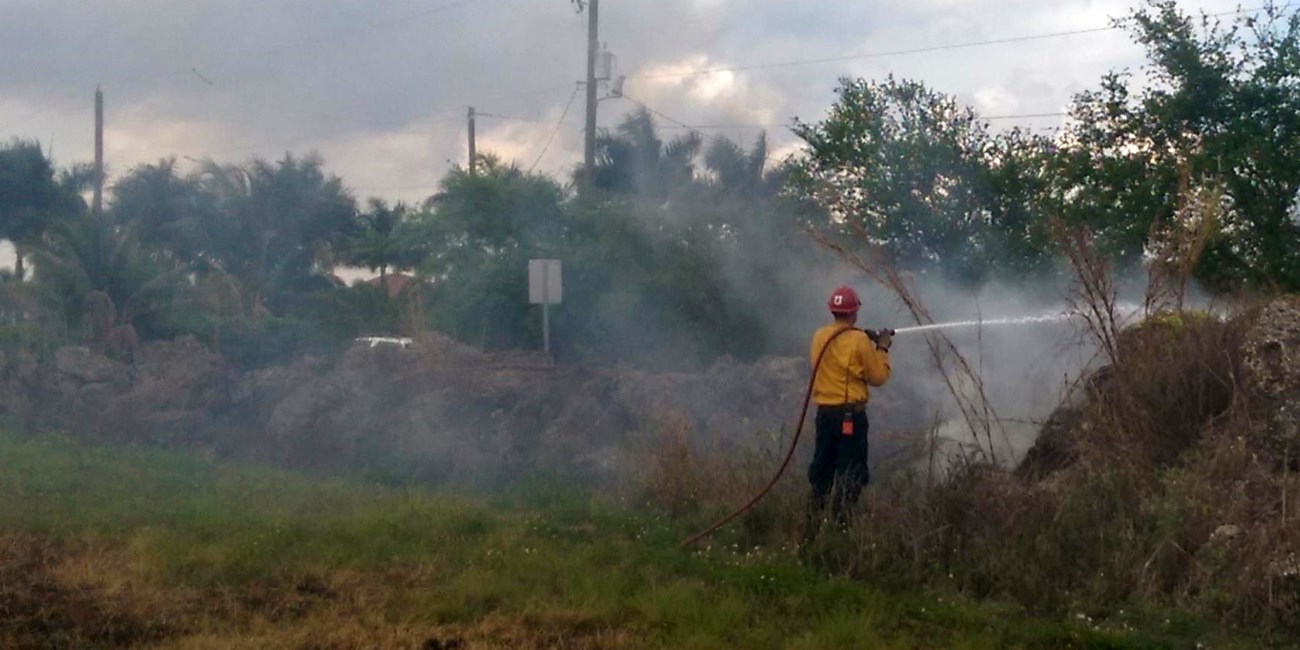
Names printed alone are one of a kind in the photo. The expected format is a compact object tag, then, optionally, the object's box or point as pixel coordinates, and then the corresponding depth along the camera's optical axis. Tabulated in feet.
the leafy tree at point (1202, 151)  49.60
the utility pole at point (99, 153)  118.93
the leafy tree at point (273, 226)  130.62
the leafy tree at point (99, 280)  80.64
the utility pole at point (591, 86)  85.66
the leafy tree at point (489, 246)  74.79
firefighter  30.09
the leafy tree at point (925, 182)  65.36
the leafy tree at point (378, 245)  112.17
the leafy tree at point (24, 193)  128.16
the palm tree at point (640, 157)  90.43
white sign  59.67
